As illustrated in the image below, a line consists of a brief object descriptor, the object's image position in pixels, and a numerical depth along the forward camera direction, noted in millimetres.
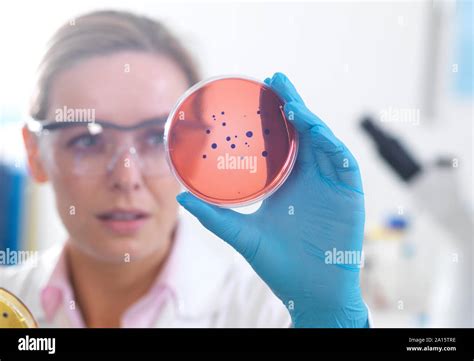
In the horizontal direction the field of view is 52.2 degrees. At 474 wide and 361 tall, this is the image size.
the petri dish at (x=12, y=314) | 1009
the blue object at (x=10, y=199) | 1645
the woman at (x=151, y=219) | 904
